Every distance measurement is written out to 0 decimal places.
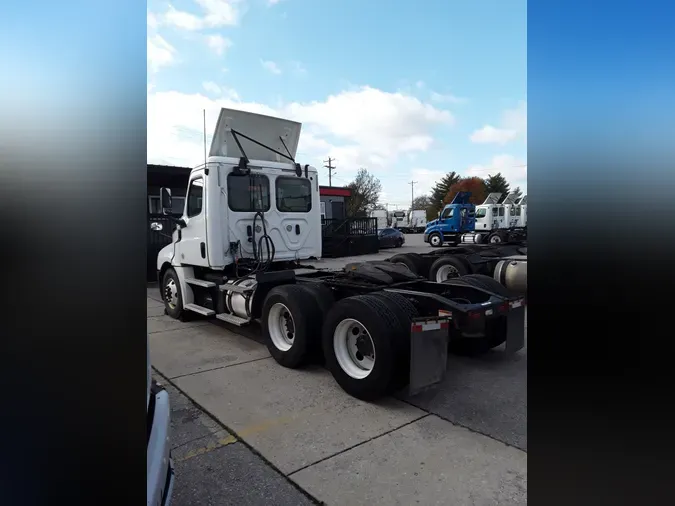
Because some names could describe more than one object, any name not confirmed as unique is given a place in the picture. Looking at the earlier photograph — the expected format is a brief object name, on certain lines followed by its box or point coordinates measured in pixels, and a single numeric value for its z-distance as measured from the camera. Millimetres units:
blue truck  27891
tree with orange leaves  69756
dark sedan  28444
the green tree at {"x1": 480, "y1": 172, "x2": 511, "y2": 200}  69500
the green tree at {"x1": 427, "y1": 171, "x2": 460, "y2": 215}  76500
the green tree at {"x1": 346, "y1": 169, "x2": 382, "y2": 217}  50031
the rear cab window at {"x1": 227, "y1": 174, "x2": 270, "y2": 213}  6742
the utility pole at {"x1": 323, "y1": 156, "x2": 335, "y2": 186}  62250
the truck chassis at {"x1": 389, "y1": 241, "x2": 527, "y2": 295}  8859
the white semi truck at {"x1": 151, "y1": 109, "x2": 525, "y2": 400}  4230
